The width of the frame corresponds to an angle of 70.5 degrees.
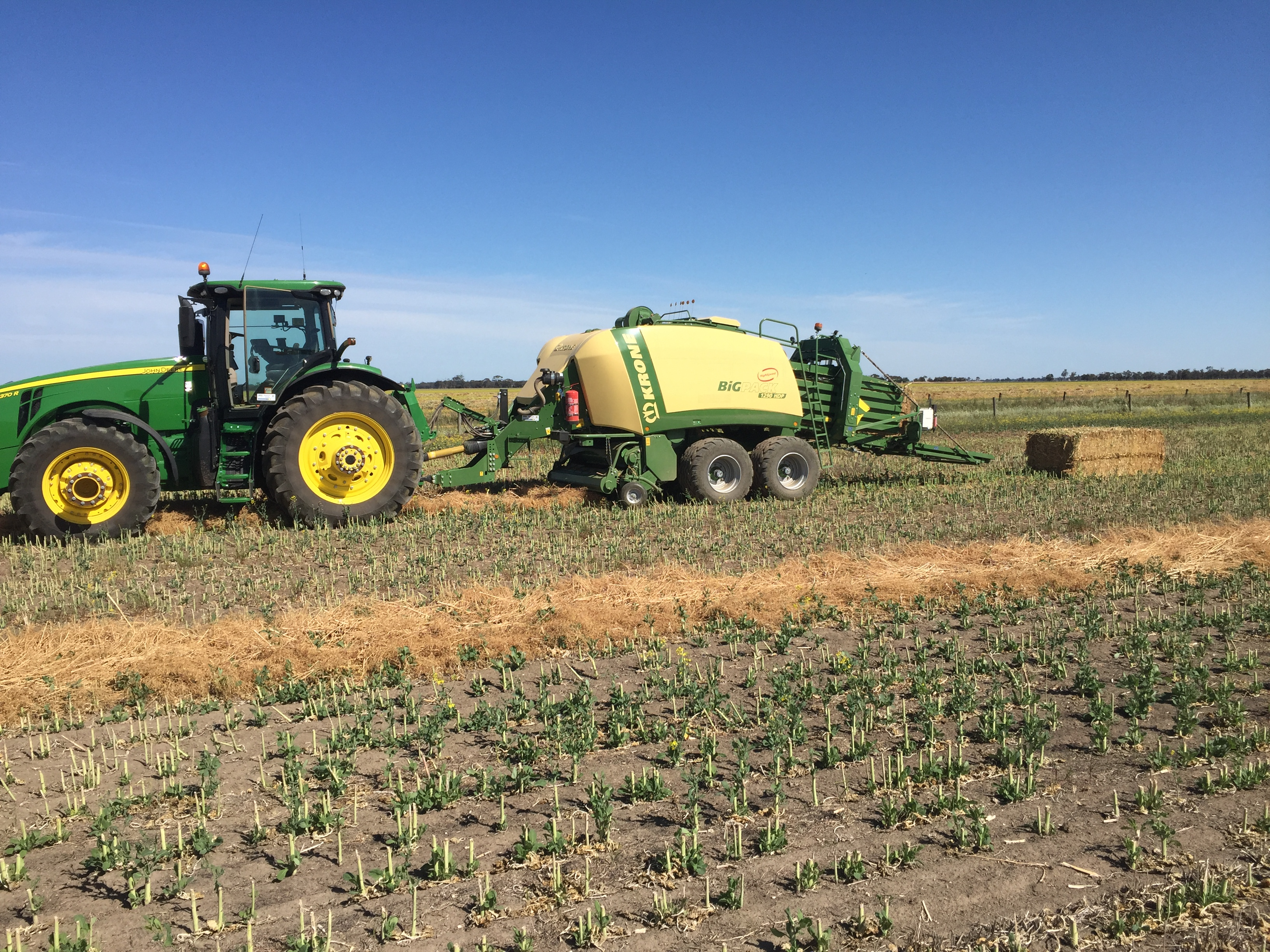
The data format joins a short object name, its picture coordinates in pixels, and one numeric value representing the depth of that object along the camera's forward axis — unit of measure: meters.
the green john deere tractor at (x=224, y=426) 9.26
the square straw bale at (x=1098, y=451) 15.50
